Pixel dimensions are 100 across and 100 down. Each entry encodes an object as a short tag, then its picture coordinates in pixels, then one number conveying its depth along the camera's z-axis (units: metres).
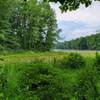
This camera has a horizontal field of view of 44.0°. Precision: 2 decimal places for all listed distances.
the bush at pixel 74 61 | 9.31
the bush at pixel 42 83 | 2.45
